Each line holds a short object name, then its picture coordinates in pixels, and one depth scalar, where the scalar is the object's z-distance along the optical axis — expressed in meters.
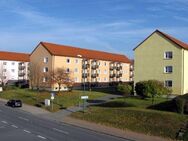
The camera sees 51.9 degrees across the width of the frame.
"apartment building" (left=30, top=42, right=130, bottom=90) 42.22
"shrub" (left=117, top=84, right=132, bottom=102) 25.23
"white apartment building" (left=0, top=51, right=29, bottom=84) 53.76
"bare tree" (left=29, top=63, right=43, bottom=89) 41.89
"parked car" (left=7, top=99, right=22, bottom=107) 27.12
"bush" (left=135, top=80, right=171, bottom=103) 23.39
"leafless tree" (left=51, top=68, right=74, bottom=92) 35.69
